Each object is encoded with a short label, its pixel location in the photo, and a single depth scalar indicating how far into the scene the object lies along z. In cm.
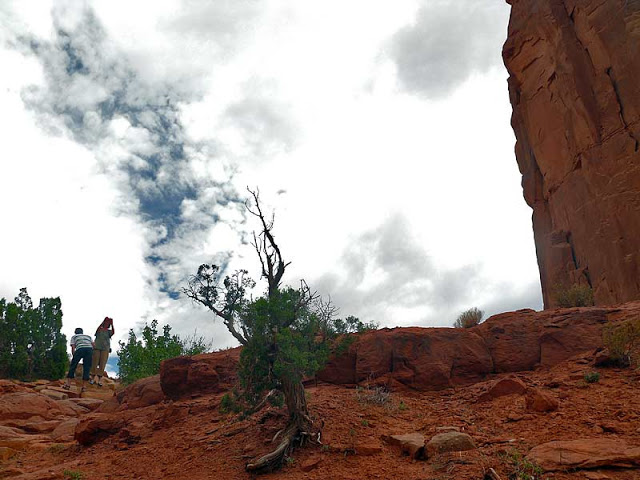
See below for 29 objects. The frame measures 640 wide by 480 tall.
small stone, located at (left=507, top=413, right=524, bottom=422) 921
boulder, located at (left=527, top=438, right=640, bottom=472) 679
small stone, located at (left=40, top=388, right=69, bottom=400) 2075
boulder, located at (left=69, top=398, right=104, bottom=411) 1936
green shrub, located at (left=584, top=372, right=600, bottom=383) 1023
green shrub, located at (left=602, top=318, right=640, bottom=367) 1061
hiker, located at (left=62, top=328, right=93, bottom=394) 2331
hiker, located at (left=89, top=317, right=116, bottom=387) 2411
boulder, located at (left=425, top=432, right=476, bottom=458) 827
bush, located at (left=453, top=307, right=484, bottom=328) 1800
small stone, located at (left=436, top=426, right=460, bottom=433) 922
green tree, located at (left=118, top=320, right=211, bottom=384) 3035
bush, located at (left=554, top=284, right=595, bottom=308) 1945
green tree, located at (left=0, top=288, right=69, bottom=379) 2980
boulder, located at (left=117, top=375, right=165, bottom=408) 1583
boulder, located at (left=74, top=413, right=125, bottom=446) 1272
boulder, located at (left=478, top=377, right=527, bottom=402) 1071
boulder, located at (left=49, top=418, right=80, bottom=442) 1407
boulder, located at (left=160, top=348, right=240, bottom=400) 1491
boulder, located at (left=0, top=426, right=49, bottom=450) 1277
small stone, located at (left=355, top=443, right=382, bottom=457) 891
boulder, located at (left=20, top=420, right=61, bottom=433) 1544
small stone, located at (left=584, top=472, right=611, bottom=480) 651
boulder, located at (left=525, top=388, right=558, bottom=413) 919
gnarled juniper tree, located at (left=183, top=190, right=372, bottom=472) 944
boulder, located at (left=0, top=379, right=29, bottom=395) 1891
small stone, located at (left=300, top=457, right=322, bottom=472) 860
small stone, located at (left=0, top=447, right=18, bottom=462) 1200
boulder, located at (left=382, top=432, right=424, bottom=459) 845
